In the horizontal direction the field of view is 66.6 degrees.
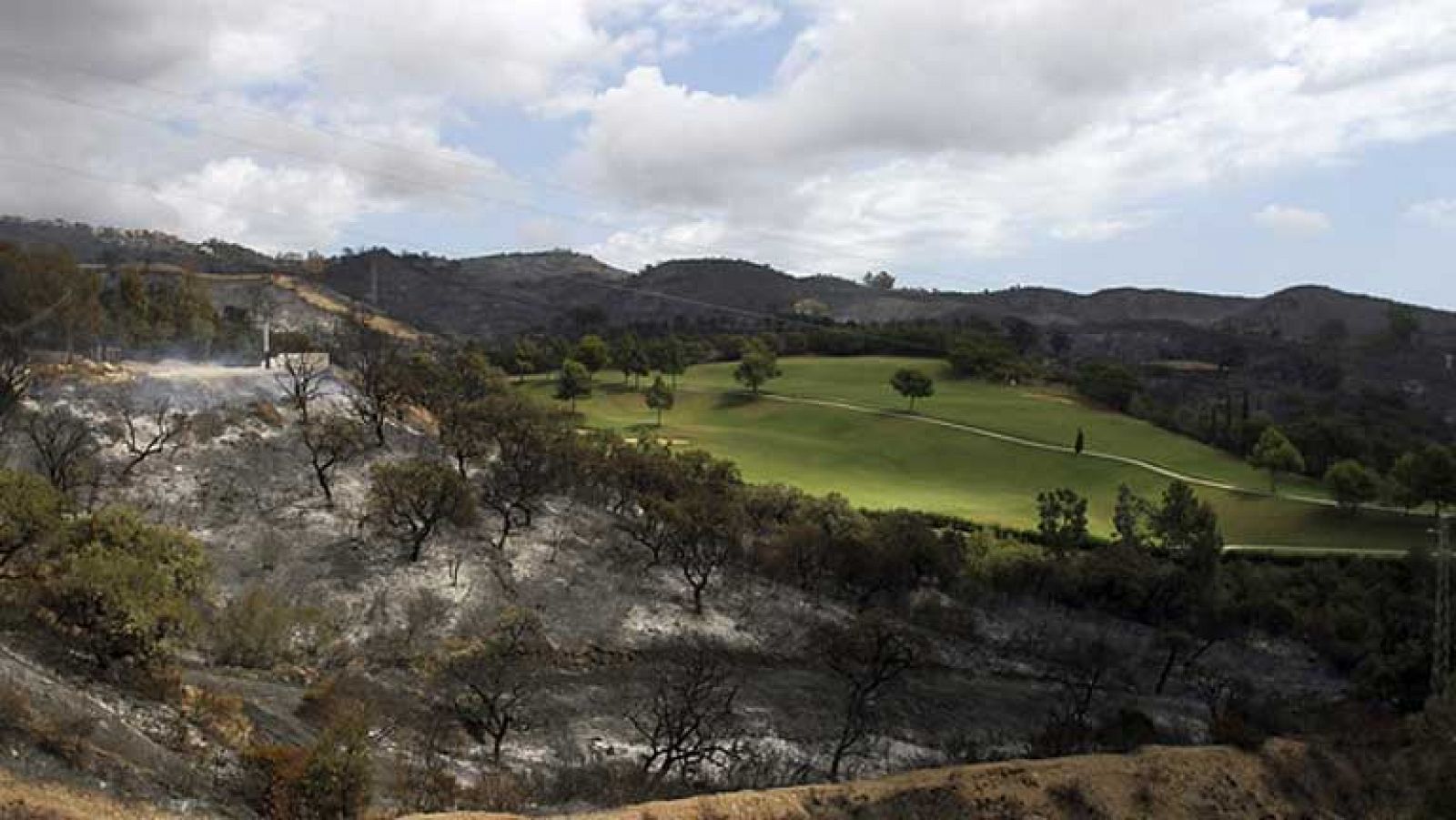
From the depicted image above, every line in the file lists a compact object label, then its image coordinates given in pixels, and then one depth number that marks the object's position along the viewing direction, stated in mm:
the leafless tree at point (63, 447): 47000
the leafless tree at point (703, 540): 55812
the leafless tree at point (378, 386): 64062
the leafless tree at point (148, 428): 53781
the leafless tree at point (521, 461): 58188
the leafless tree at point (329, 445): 55531
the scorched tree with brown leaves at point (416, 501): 51344
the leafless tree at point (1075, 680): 40500
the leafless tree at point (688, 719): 34312
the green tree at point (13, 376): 54838
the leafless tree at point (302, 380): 64875
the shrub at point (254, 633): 38844
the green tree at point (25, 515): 33938
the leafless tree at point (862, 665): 39688
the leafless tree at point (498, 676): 36094
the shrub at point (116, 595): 30062
